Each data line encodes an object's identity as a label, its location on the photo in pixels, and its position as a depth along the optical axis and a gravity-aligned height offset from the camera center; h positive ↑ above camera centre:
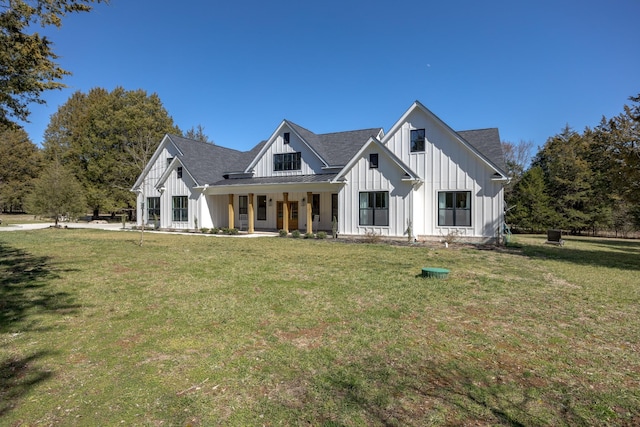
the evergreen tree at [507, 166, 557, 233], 30.20 +0.82
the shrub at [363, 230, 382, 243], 17.95 -1.09
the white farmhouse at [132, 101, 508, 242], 17.78 +2.00
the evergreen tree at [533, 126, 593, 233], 30.48 +3.03
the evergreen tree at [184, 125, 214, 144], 62.69 +14.80
